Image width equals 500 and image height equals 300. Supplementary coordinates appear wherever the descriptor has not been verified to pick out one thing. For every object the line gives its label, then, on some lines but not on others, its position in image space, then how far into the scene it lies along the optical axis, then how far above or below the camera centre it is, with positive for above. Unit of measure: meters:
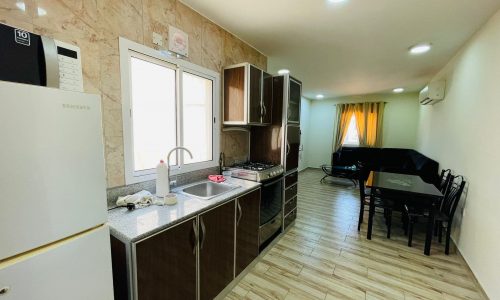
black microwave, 0.78 +0.27
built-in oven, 2.41 -0.96
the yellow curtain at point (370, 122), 6.60 +0.32
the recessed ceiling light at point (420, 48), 2.84 +1.17
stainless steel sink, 2.11 -0.60
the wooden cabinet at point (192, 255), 1.17 -0.86
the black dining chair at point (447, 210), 2.48 -0.98
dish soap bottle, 1.73 -0.43
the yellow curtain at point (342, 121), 6.99 +0.36
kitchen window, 1.69 +0.17
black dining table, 2.48 -0.71
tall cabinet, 2.73 +0.01
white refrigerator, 0.69 -0.25
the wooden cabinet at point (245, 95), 2.40 +0.41
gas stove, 2.29 -0.46
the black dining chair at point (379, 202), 2.90 -1.00
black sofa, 5.74 -0.73
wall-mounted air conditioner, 3.69 +0.74
